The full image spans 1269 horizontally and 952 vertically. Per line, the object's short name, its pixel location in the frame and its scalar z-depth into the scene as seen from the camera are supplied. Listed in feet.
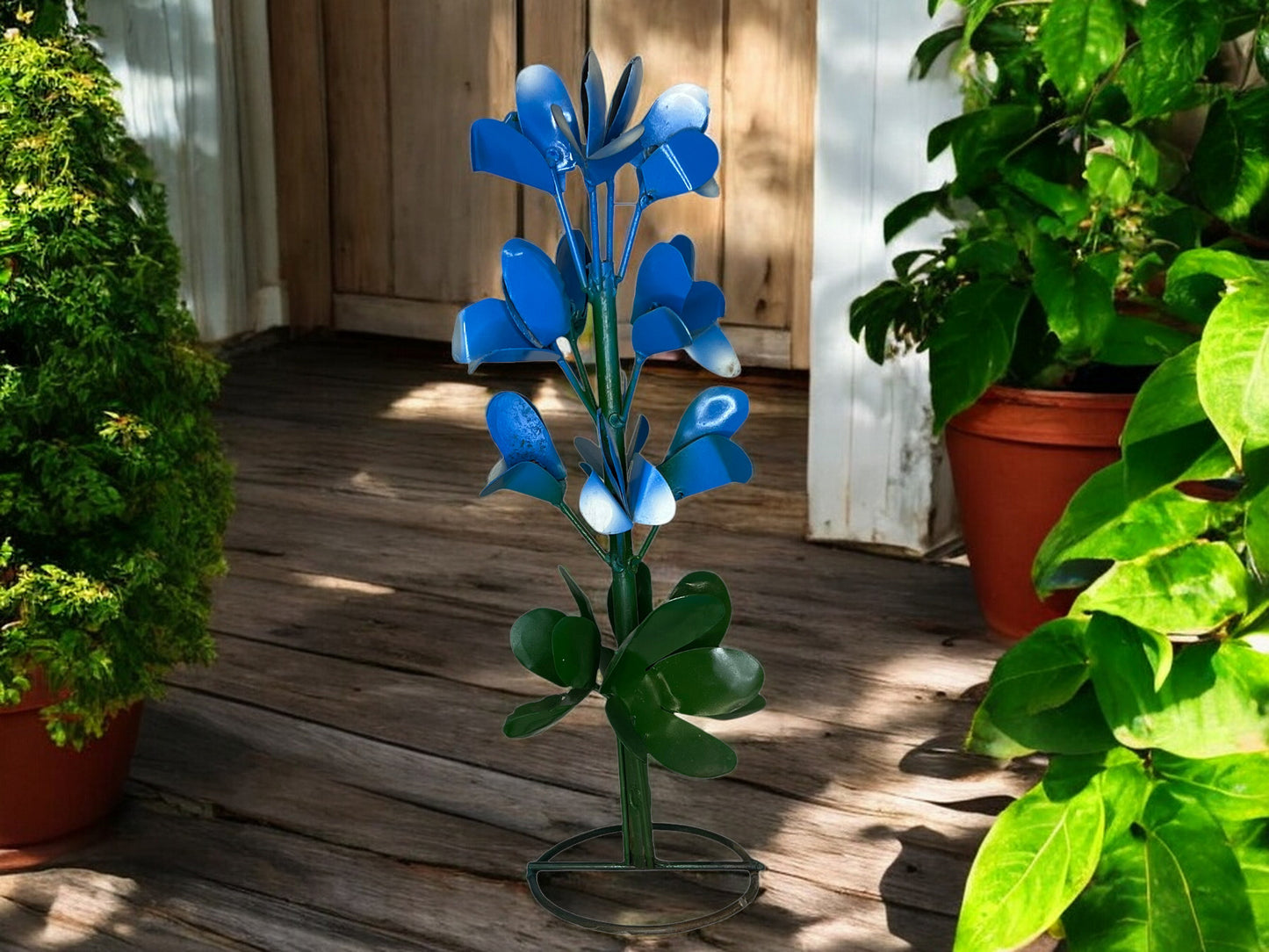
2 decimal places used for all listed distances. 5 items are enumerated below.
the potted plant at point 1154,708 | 4.54
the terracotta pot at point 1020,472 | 7.95
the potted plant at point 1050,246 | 7.06
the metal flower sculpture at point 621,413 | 5.10
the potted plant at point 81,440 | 5.90
